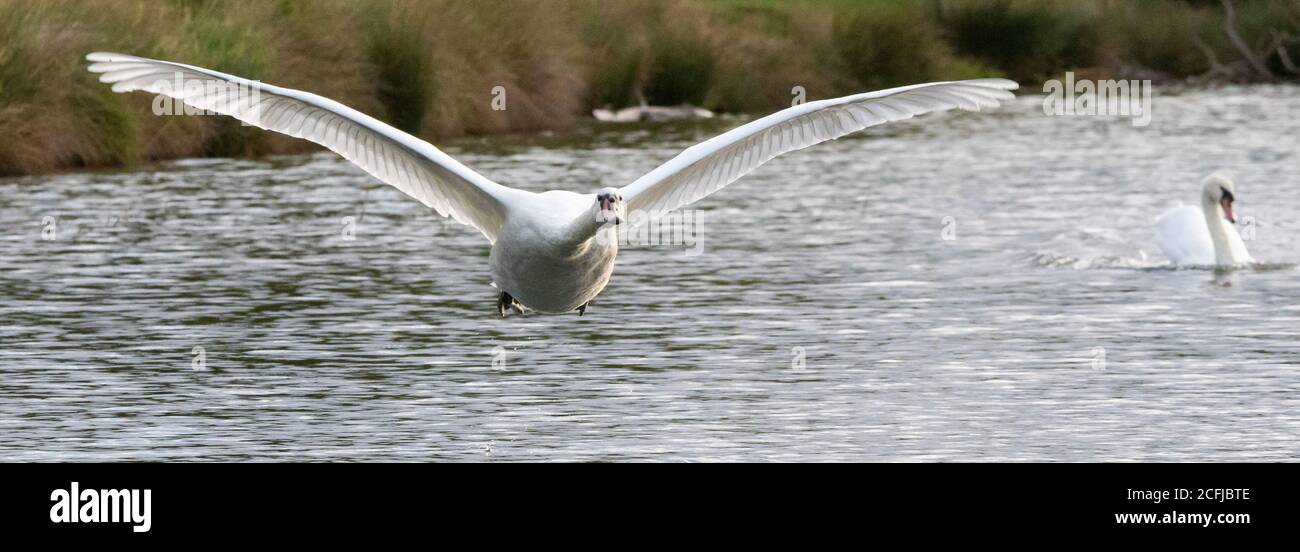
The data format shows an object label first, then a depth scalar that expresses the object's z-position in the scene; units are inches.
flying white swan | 447.2
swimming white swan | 812.6
